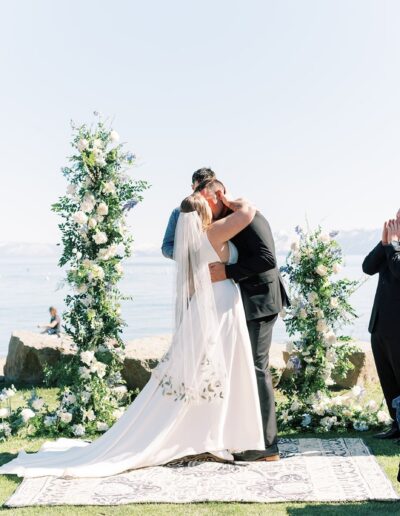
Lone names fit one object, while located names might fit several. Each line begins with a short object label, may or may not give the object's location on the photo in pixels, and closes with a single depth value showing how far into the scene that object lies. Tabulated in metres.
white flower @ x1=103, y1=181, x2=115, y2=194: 6.94
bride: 5.60
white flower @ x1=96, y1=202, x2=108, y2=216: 6.89
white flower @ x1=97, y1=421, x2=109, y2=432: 6.77
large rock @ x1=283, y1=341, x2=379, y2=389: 9.09
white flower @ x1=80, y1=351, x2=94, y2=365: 6.84
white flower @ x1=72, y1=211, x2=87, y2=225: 6.84
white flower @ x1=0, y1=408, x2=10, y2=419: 6.84
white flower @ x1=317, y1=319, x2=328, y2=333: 6.99
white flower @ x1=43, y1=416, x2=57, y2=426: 6.81
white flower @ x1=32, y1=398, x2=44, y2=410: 6.93
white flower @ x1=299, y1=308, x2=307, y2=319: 6.99
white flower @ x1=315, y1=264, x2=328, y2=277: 6.94
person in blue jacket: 5.93
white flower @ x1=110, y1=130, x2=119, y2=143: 7.08
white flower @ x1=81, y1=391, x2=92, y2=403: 6.87
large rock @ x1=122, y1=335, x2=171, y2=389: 9.00
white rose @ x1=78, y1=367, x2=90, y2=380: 6.92
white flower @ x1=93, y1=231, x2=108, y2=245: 6.87
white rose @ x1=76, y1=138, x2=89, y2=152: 6.91
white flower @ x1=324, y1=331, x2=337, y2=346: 7.00
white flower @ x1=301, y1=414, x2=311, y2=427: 6.75
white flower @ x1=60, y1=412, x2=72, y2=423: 6.73
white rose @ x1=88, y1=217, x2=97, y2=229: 6.86
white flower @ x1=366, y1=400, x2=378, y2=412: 6.83
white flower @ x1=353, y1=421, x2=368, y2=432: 6.66
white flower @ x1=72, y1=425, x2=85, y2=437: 6.65
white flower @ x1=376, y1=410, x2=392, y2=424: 6.64
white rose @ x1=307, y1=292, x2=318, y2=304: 6.98
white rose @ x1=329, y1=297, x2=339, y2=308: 6.97
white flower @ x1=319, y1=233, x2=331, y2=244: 7.02
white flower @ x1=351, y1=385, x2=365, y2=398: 7.05
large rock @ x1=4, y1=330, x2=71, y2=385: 10.07
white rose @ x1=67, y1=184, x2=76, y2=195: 6.97
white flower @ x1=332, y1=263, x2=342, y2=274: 7.00
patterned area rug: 4.73
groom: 5.75
